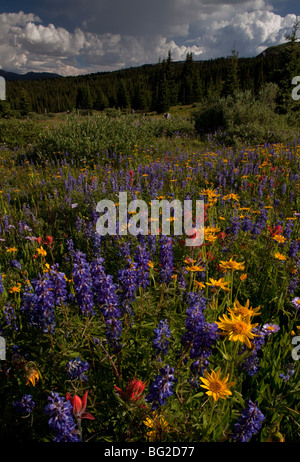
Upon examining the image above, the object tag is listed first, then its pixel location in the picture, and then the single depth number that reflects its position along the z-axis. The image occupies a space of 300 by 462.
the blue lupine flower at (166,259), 2.21
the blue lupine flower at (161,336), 1.55
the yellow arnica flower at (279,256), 2.47
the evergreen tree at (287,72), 23.30
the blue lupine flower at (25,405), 1.47
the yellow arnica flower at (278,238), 2.80
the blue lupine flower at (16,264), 2.63
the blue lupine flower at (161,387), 1.30
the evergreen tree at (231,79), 35.38
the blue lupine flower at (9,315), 2.16
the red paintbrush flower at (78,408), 1.17
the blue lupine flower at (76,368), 1.49
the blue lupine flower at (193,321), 1.45
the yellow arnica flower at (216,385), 1.36
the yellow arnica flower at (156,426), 1.43
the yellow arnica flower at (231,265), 2.15
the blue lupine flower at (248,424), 1.30
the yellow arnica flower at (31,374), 1.51
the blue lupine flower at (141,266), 1.97
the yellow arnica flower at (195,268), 2.08
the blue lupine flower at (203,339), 1.41
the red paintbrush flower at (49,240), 2.74
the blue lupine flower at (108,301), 1.61
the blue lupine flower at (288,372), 1.69
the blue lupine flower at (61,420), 1.10
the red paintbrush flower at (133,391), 1.37
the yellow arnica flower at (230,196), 4.10
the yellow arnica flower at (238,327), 1.51
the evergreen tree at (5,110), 36.93
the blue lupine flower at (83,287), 1.69
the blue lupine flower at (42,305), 1.61
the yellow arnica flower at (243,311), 1.56
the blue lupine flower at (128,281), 1.77
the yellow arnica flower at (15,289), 2.42
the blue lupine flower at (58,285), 1.70
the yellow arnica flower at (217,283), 2.06
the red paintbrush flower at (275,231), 2.59
